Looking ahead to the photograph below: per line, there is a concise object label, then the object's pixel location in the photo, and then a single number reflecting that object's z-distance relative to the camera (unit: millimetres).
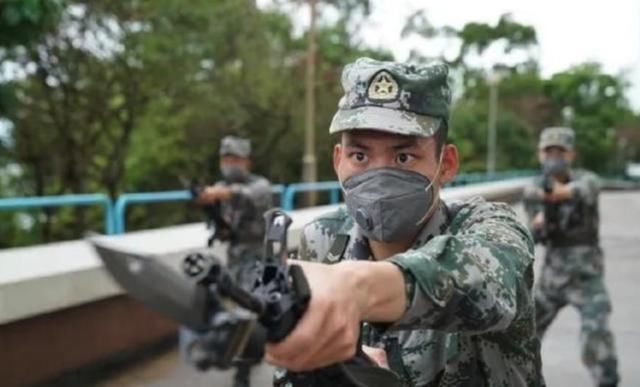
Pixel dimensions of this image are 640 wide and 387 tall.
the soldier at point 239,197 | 6059
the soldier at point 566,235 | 5301
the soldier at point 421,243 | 1216
